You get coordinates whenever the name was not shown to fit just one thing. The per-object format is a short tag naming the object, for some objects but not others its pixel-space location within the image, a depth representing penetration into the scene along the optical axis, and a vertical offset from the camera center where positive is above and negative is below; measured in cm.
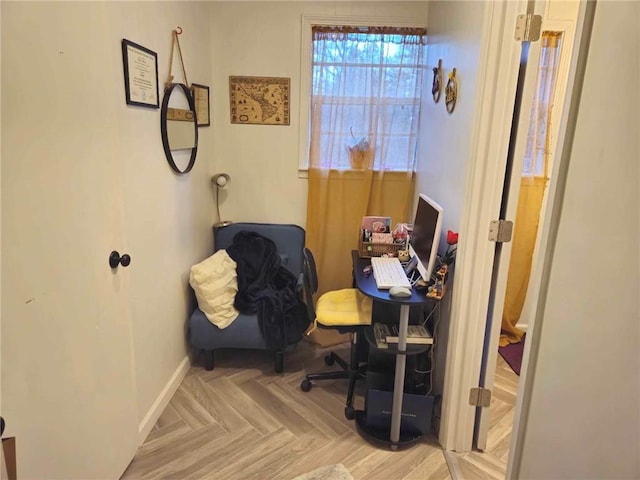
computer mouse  186 -61
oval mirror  218 +8
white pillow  254 -87
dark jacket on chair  259 -90
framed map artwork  304 +32
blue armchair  258 -114
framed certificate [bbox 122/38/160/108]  177 +28
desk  187 -84
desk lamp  308 -27
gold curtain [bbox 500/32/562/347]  275 -23
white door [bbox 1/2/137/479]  110 -33
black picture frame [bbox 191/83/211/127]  265 +25
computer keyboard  198 -60
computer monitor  193 -41
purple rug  281 -135
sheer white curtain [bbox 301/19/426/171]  295 +38
